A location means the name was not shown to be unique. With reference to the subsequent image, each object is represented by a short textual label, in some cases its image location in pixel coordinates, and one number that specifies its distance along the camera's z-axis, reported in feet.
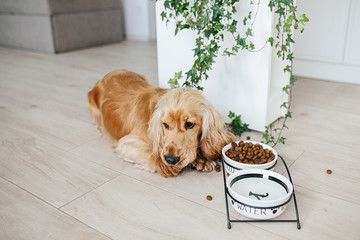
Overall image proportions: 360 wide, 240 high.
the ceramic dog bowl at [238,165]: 4.97
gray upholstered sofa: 15.28
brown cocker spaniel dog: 5.10
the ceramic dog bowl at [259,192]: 4.15
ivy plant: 5.95
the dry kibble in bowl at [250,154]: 5.19
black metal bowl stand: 4.28
